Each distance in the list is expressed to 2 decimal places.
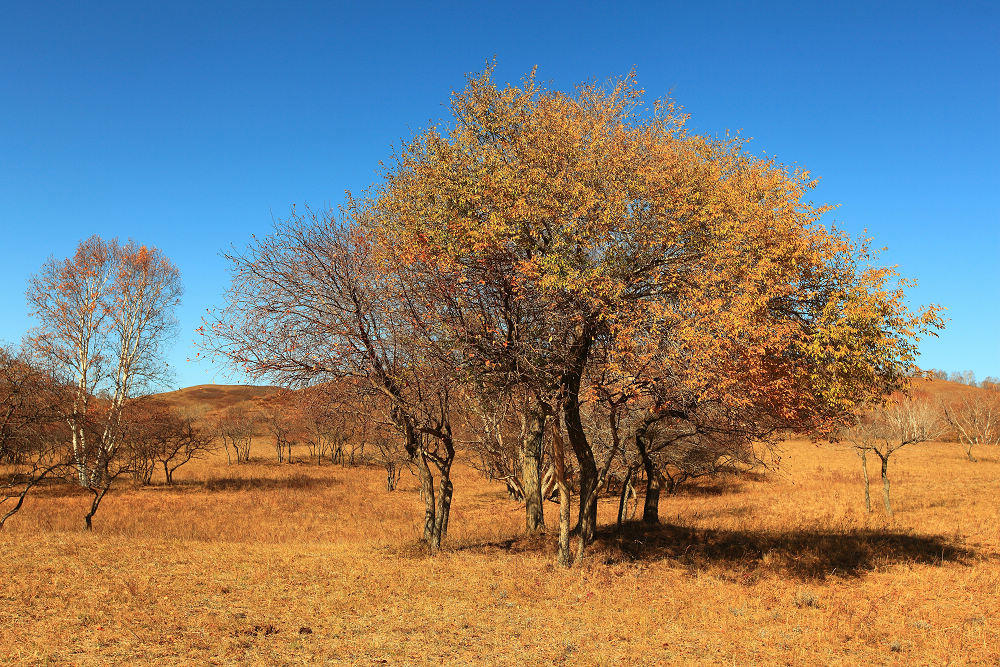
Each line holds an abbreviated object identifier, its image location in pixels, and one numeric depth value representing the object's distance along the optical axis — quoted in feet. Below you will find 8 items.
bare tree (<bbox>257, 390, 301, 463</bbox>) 182.50
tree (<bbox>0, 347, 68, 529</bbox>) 53.93
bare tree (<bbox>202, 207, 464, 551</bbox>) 49.19
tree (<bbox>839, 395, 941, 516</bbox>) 82.02
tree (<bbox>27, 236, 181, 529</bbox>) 110.11
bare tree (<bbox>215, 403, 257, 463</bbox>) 193.98
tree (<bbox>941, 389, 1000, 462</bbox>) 213.66
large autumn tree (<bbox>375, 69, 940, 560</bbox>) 37.68
